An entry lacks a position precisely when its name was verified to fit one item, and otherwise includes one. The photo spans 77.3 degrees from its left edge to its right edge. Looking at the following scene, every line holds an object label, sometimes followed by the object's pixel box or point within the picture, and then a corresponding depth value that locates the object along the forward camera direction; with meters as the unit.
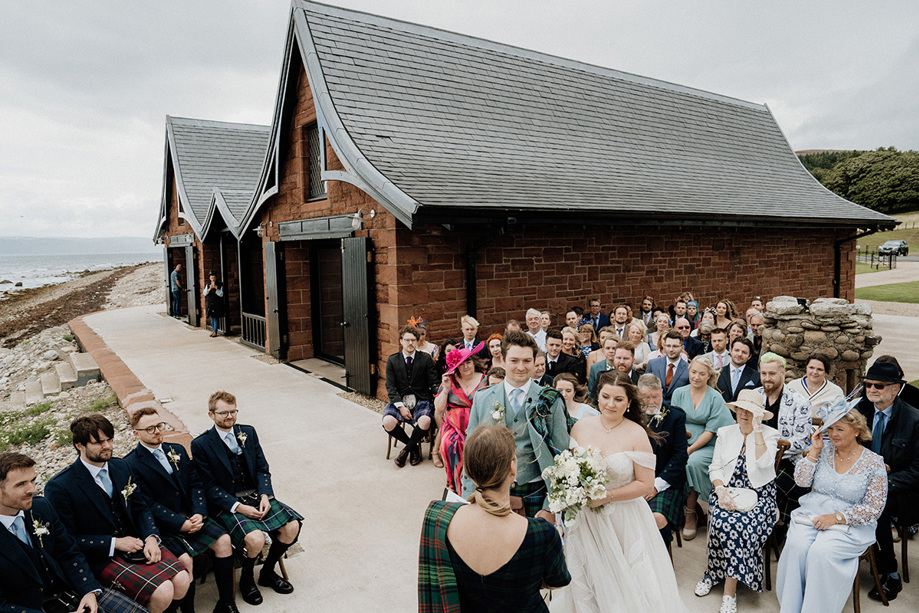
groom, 3.73
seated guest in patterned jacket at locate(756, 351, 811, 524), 4.62
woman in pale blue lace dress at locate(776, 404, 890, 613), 3.69
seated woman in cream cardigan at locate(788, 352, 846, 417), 5.20
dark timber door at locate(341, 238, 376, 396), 9.28
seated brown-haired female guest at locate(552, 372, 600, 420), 4.75
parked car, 41.91
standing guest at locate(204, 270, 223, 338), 16.06
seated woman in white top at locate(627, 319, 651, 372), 7.20
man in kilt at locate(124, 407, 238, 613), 3.93
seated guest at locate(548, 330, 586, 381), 6.71
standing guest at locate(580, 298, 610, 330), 9.58
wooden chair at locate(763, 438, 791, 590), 4.16
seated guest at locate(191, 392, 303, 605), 4.19
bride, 3.50
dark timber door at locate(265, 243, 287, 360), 12.40
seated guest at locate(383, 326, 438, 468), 6.91
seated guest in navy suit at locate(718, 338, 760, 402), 5.82
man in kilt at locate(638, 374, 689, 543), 4.38
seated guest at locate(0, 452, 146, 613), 3.08
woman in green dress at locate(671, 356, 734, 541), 5.02
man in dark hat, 4.10
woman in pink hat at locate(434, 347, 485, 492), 5.05
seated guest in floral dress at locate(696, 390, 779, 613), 4.02
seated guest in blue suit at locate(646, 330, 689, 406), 6.23
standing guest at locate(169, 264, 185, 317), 20.36
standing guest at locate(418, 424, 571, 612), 2.26
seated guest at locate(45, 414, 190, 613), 3.53
